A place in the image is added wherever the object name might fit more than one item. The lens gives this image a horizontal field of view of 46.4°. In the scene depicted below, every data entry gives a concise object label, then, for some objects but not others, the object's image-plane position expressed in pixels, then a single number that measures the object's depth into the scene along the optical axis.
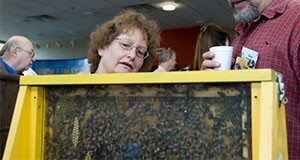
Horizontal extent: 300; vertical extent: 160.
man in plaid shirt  1.28
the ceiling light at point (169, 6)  5.79
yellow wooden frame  0.69
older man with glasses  2.92
